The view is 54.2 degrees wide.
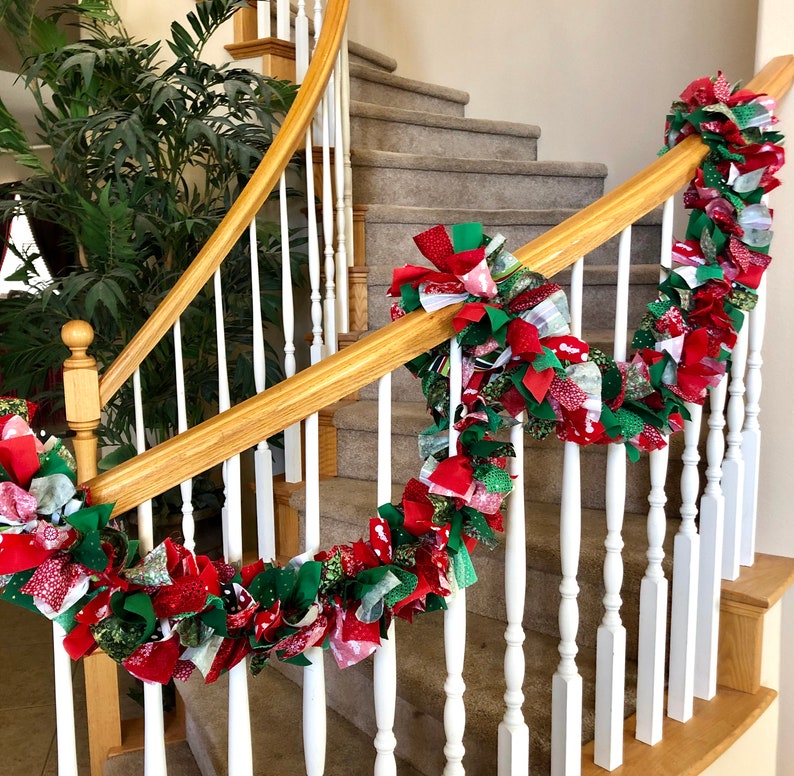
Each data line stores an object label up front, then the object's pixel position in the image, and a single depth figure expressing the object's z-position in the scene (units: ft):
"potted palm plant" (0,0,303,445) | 7.52
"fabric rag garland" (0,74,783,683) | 3.00
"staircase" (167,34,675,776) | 5.08
